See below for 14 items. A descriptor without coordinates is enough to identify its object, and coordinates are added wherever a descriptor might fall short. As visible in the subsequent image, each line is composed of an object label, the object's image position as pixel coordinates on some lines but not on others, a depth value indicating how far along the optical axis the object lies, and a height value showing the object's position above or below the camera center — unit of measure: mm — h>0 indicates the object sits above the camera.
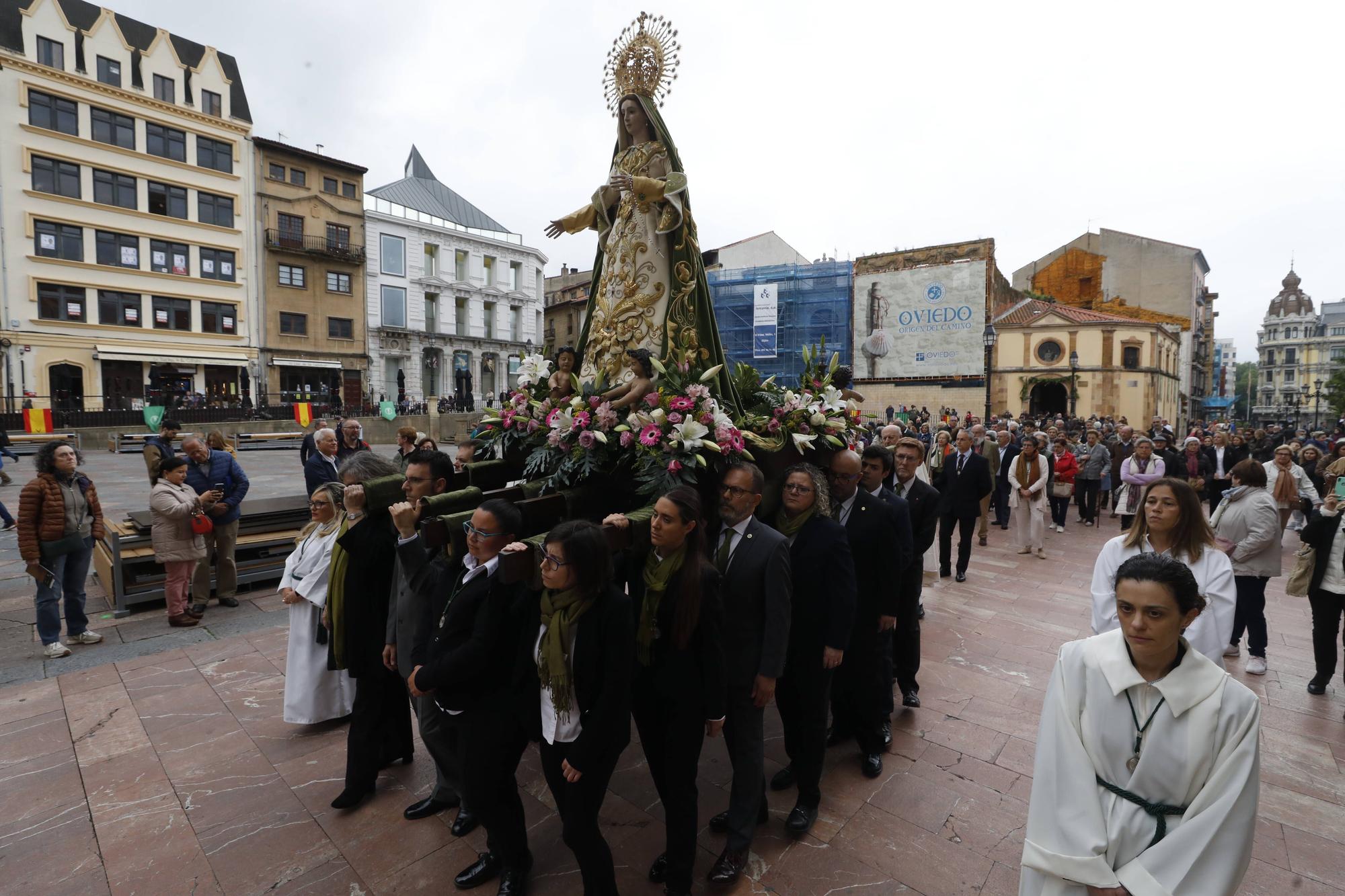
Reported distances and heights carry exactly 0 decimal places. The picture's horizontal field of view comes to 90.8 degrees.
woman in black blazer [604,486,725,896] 2816 -1085
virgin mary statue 4344 +1054
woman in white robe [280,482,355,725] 4184 -1337
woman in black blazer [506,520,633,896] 2541 -1051
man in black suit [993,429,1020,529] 10789 -994
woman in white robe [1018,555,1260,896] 1811 -1014
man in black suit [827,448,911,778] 3922 -1081
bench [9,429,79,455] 18594 -913
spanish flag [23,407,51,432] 18703 -303
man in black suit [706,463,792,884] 3074 -1063
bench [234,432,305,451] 22891 -1090
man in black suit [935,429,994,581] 7926 -993
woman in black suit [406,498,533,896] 2684 -1098
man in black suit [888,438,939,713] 4707 -1150
